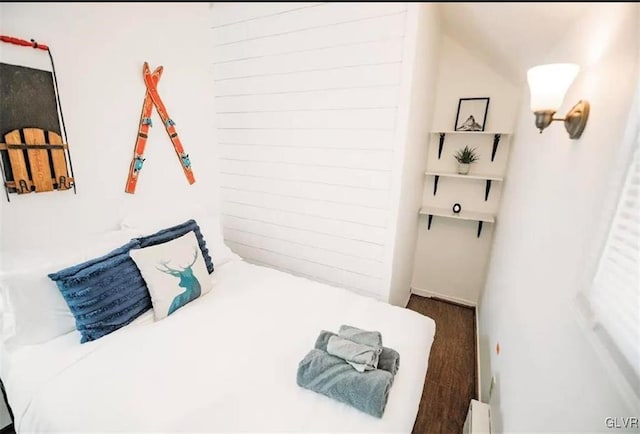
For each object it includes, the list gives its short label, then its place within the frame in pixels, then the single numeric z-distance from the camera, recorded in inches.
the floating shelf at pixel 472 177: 95.7
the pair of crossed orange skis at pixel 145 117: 74.3
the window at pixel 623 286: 22.8
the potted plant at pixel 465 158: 99.6
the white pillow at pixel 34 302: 49.5
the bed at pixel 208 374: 39.9
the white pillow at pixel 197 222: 74.1
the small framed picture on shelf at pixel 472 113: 98.0
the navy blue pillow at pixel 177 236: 66.3
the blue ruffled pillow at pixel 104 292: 51.6
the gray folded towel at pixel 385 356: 46.8
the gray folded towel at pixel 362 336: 49.1
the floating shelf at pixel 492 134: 93.0
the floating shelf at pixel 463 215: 100.6
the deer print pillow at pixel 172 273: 59.7
